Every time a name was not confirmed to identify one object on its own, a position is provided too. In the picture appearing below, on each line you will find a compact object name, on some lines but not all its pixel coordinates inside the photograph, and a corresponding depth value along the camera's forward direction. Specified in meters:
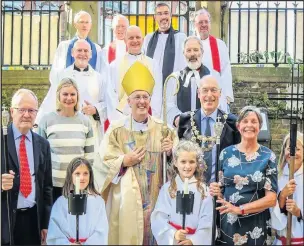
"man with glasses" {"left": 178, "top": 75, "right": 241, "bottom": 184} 4.66
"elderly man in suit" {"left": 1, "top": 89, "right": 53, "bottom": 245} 4.74
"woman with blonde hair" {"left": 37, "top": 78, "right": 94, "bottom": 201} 4.77
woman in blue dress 4.54
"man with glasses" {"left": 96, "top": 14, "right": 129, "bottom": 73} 5.25
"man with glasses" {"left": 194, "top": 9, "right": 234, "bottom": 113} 4.99
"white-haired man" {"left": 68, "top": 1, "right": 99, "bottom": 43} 5.34
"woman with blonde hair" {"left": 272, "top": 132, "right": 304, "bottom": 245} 4.61
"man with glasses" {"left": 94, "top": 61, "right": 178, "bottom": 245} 4.72
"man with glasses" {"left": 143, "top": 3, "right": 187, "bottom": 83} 5.20
